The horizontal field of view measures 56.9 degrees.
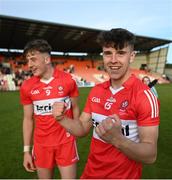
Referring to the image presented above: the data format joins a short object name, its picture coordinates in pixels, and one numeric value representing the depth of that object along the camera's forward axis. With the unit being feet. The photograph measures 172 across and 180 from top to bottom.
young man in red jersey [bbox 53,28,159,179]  4.06
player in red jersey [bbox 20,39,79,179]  6.74
